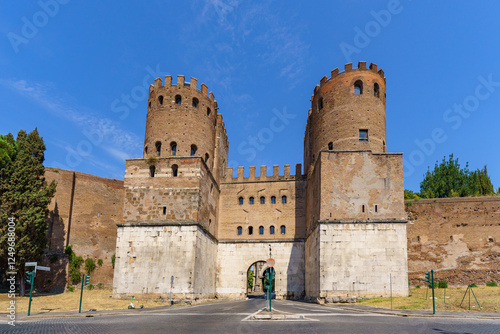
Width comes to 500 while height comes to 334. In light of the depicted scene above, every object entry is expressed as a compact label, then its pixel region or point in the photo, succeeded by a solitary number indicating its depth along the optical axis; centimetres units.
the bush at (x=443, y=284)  2848
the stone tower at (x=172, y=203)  2708
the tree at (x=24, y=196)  2712
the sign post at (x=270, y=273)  1748
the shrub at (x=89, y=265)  3441
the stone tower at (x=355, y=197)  2512
